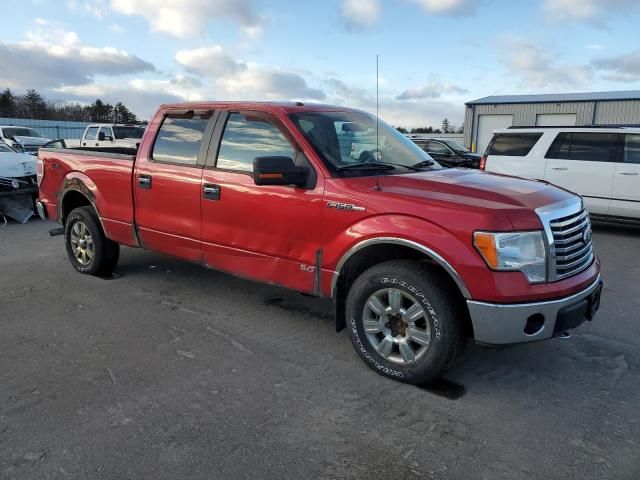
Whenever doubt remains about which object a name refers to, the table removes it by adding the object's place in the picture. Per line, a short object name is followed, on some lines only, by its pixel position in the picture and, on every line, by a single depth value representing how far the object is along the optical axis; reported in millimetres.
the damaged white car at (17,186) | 9422
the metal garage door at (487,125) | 33312
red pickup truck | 3197
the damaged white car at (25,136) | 19706
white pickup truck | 18125
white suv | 9039
